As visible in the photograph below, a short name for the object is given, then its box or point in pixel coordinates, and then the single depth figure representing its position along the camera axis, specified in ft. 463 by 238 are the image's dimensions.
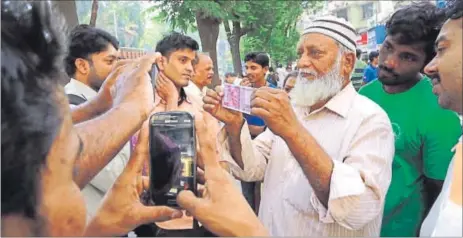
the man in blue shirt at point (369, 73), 23.82
